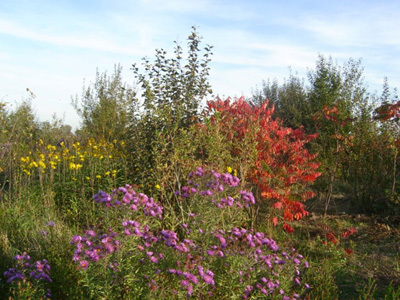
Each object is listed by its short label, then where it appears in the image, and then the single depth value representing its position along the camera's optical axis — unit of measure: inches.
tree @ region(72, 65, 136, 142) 402.9
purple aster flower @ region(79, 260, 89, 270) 114.3
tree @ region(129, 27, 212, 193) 206.7
